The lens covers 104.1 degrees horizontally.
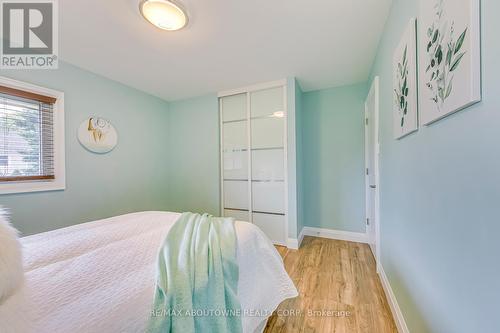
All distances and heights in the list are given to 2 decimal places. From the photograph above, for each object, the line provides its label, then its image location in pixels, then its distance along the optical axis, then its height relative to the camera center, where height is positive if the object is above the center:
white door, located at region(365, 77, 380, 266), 2.03 +0.06
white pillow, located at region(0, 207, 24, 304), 0.55 -0.29
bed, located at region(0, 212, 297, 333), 0.61 -0.45
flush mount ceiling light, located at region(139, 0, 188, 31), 1.42 +1.18
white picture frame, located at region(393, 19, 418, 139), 1.08 +0.49
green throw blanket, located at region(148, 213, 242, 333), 0.75 -0.52
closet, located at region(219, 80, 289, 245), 2.84 +0.15
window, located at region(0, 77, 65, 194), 1.87 +0.30
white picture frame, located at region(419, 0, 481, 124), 0.58 +0.40
